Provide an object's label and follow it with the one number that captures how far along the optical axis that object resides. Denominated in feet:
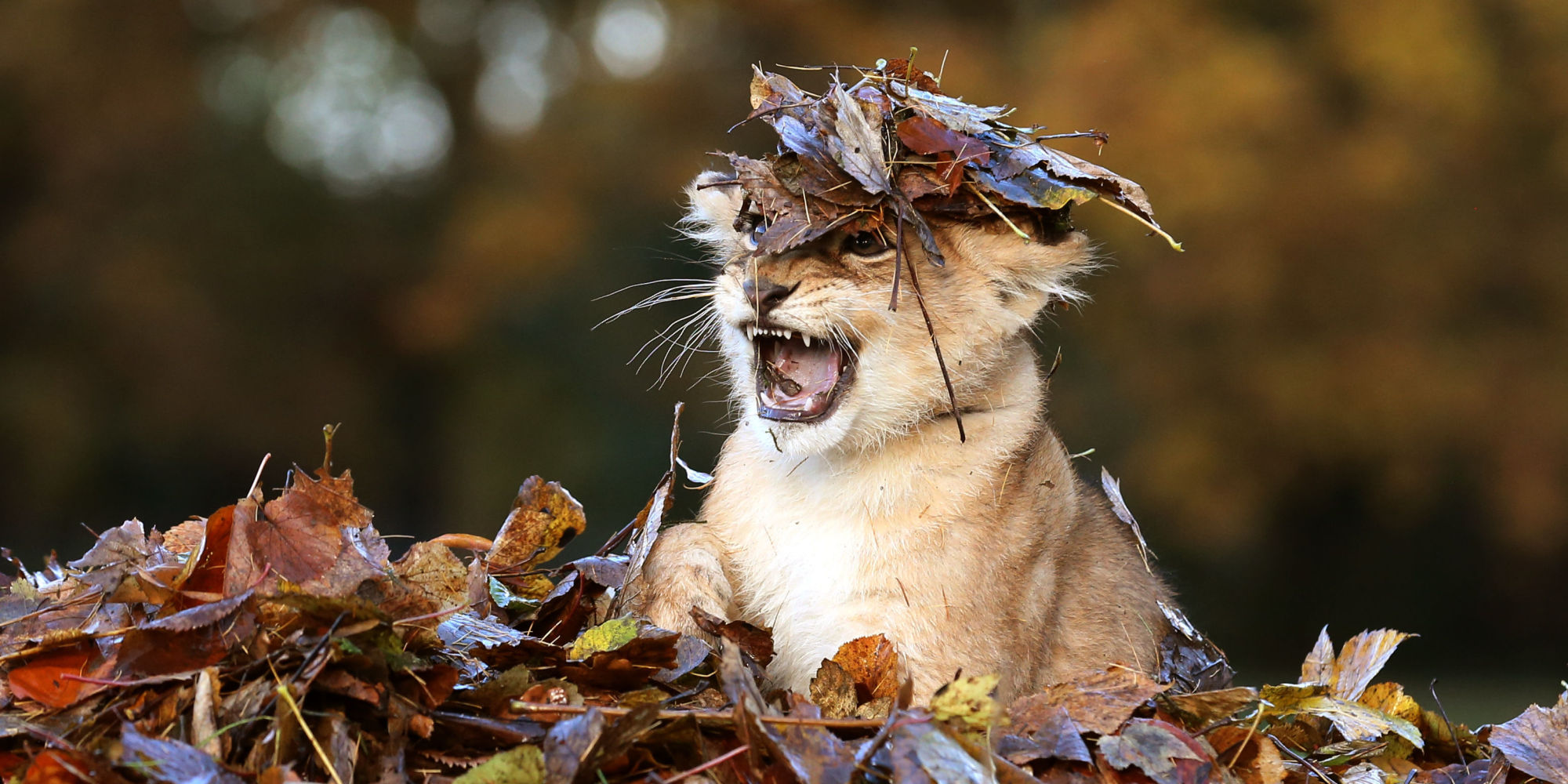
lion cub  28.40
